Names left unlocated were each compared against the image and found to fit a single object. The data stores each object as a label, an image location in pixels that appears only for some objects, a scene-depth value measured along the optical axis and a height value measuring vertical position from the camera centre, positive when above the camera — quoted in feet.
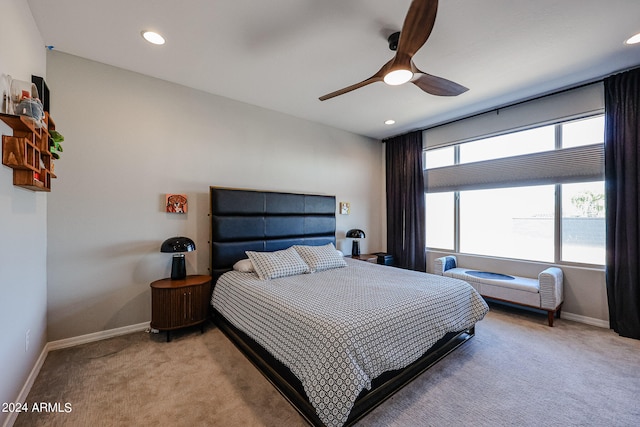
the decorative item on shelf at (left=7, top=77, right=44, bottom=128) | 5.21 +2.26
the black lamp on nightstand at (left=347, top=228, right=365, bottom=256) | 14.97 -1.45
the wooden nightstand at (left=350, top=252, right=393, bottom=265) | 14.91 -2.70
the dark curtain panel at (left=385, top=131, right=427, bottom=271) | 15.37 +0.64
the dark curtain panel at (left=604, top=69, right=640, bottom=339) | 9.18 +0.47
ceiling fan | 5.13 +3.85
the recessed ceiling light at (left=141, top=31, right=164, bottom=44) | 7.46 +5.15
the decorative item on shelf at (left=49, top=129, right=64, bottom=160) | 6.95 +1.97
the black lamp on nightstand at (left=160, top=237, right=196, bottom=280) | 9.03 -1.31
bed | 5.08 -2.49
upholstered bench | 10.09 -3.18
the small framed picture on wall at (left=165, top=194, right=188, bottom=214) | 10.04 +0.36
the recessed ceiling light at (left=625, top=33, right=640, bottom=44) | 7.48 +5.05
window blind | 10.36 +1.92
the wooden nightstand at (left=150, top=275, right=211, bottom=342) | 8.67 -3.13
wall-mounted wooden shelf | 5.16 +1.31
